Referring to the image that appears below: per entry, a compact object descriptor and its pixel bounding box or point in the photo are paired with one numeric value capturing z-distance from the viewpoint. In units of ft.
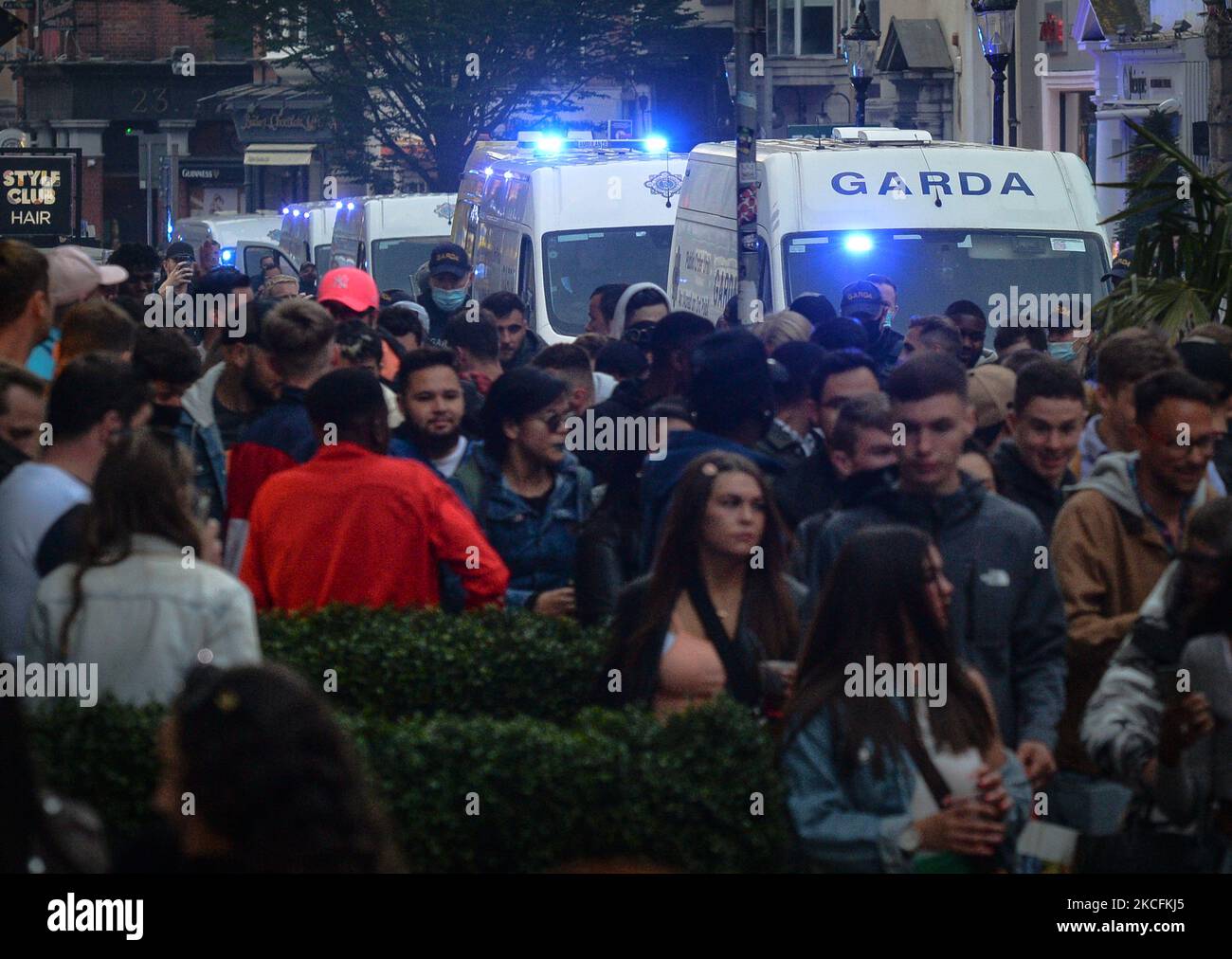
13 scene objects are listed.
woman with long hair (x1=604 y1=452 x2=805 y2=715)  34.27
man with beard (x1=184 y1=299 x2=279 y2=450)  53.74
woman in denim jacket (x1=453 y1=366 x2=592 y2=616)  46.42
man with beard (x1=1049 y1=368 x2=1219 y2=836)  38.53
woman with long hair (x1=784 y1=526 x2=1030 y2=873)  30.28
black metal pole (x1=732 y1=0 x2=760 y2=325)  88.38
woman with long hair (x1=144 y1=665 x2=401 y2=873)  19.76
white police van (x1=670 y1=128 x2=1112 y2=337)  86.83
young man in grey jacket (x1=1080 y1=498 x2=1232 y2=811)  31.26
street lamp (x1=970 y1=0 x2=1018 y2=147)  128.84
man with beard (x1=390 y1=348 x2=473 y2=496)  48.13
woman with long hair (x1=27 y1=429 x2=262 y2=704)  30.98
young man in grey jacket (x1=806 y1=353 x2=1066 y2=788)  36.12
